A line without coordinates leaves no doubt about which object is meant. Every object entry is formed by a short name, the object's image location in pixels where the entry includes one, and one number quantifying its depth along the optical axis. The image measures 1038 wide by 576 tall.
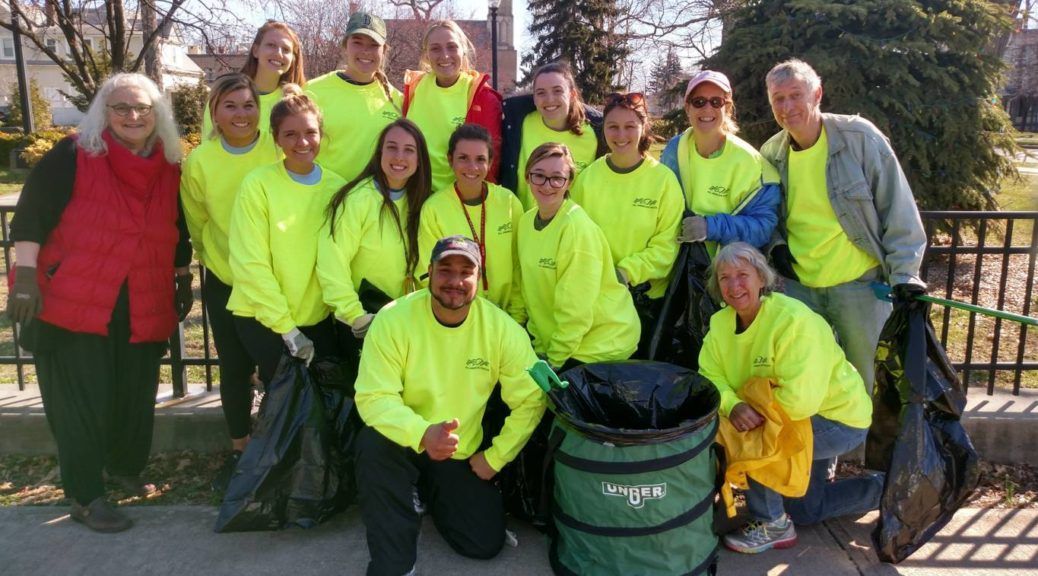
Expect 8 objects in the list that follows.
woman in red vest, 3.36
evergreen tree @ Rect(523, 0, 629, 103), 28.30
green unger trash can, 2.83
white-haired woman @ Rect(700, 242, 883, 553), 3.11
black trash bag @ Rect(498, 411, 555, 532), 3.42
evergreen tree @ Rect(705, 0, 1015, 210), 8.17
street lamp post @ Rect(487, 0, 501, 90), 18.53
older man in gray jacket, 3.45
